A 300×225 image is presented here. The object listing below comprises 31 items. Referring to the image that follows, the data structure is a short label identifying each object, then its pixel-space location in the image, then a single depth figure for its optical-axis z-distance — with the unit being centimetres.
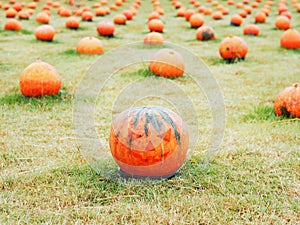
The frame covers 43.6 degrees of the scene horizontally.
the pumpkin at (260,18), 1484
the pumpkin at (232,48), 826
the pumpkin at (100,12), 1625
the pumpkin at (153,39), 984
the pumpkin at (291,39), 976
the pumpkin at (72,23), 1293
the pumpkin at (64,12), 1598
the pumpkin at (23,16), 1459
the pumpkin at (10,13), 1435
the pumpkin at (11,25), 1205
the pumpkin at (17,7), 1618
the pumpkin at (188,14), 1532
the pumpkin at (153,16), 1474
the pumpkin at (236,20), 1408
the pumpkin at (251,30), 1222
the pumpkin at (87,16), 1470
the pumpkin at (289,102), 487
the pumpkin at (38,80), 541
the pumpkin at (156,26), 1261
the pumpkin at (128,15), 1543
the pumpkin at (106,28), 1152
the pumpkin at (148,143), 318
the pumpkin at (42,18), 1377
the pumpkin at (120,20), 1409
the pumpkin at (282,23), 1334
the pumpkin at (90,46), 893
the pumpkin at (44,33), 1064
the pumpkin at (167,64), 691
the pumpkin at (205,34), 1112
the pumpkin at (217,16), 1580
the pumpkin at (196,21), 1344
